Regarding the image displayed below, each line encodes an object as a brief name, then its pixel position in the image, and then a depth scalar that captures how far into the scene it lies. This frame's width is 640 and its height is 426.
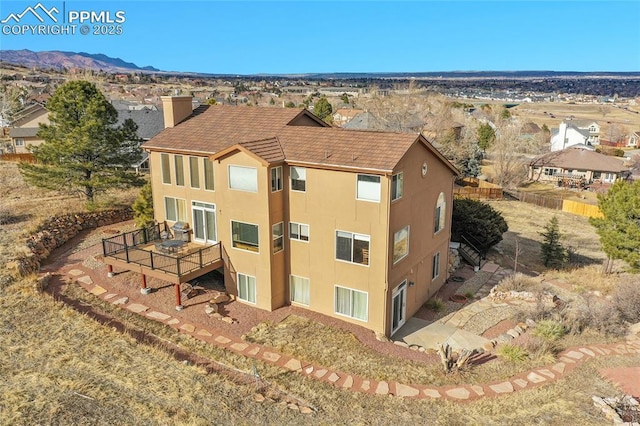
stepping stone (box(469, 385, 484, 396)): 14.34
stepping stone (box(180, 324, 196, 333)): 17.49
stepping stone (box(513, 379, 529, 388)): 14.77
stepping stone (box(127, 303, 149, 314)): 18.65
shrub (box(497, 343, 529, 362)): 16.28
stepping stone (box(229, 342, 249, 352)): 16.34
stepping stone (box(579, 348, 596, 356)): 16.73
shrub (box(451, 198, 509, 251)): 27.47
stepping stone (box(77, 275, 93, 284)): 20.52
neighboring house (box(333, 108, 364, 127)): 81.50
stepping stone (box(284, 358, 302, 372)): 15.22
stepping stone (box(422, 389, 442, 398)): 14.07
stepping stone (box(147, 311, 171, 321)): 18.24
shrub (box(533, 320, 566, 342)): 17.66
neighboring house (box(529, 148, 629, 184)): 58.59
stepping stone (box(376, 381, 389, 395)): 14.10
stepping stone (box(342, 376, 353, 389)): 14.33
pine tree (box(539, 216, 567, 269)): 28.53
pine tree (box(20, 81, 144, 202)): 26.80
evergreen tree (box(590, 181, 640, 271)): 23.39
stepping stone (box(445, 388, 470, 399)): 14.12
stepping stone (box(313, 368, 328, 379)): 14.83
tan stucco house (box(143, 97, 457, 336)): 17.36
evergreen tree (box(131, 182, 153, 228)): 24.45
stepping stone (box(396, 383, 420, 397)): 14.08
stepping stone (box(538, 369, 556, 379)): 15.26
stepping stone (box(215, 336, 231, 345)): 16.81
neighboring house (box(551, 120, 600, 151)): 81.38
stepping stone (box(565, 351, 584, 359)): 16.44
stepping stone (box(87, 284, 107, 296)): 19.70
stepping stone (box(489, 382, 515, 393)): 14.51
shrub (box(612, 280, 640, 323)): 19.34
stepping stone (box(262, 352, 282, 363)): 15.71
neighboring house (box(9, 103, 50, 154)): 53.16
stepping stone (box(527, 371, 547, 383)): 15.02
